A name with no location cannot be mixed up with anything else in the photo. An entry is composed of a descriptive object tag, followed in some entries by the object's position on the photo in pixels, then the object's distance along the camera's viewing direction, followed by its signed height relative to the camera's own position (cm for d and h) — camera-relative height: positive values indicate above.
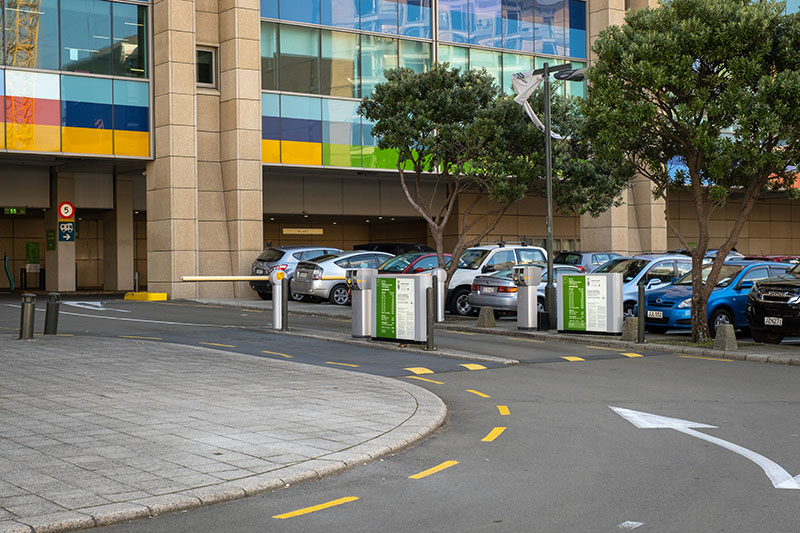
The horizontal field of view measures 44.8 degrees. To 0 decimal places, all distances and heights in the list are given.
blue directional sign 3531 +174
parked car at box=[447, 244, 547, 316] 2395 +24
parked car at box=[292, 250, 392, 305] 2783 -2
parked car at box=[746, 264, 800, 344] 1672 -67
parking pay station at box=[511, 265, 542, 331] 2005 -49
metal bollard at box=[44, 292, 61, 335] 1794 -67
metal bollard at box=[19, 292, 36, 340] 1675 -71
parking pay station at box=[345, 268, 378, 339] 1753 -43
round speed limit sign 3453 +245
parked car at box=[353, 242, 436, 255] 3728 +108
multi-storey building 3019 +566
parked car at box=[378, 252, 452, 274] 2549 +31
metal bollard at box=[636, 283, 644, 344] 1774 -97
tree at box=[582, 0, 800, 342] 1675 +322
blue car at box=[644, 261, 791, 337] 1903 -56
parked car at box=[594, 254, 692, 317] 2127 +1
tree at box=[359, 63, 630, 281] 2323 +332
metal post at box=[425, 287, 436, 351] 1570 -65
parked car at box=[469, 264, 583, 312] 2242 -43
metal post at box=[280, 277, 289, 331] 1931 -63
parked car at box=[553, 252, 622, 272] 2941 +43
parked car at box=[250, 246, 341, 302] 2969 +52
